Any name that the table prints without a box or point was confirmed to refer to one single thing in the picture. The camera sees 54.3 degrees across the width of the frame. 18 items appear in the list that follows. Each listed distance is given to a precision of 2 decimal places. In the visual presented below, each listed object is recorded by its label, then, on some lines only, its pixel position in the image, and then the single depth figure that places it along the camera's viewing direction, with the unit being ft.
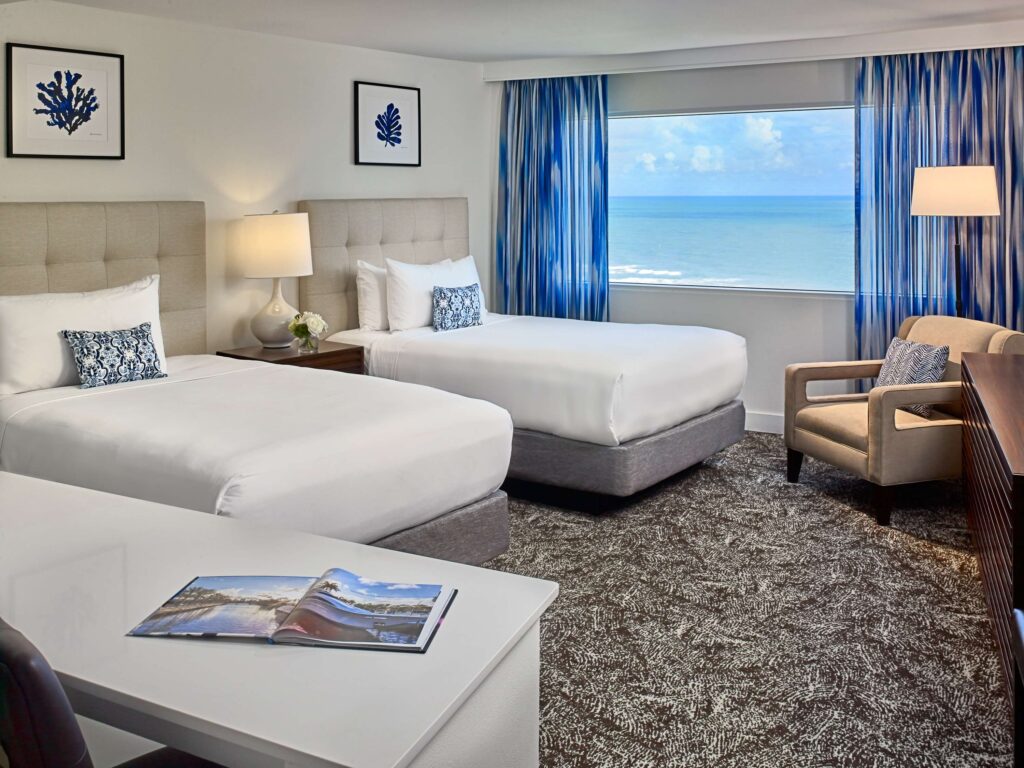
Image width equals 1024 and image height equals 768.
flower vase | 16.93
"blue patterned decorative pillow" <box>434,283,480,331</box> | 18.37
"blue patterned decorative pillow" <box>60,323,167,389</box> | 12.97
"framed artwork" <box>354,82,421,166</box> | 19.57
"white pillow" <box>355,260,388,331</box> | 18.74
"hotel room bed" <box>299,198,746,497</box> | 14.61
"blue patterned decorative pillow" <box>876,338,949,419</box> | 15.10
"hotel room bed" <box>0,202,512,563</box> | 9.76
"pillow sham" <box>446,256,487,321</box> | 19.45
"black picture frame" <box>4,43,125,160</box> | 13.70
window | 26.27
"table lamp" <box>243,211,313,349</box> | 16.69
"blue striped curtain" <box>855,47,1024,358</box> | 17.38
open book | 4.61
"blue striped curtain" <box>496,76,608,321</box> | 21.63
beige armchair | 14.16
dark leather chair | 3.29
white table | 3.96
